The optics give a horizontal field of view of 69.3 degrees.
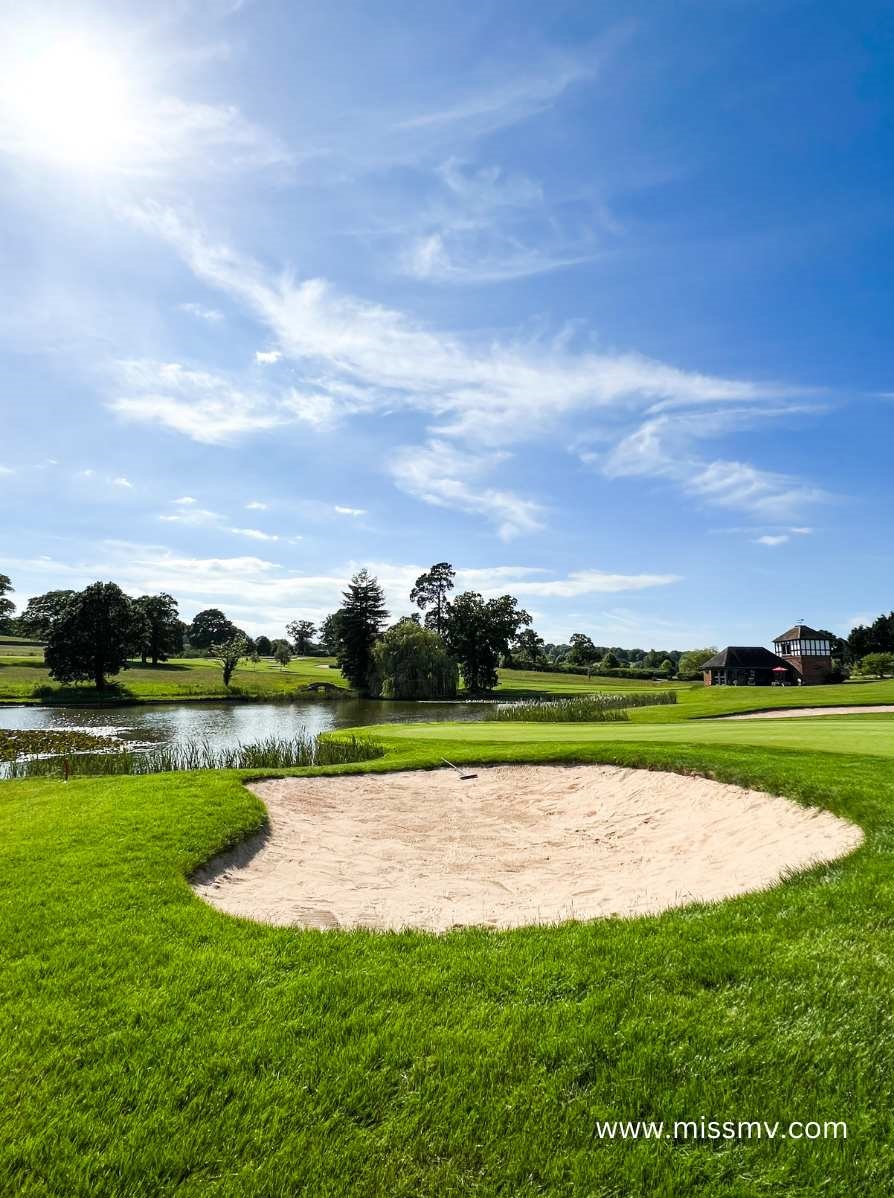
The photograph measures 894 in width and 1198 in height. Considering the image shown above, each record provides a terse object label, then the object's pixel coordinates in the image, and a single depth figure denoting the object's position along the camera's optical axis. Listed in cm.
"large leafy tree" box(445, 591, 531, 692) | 7581
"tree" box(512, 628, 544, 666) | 11130
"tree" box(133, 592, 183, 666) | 8931
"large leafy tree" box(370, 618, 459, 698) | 5925
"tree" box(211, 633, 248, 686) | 6525
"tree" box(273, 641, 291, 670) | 9400
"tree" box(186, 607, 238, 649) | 13900
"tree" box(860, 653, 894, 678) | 8181
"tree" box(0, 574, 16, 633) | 9375
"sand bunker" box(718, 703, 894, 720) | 2749
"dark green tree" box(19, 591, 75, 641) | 11012
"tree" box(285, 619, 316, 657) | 14938
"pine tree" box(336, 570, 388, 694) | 6825
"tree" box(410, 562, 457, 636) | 8650
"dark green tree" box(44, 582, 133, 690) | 5269
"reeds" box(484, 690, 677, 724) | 3034
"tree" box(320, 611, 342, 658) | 11686
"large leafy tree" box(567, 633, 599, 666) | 11756
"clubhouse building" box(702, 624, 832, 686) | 7362
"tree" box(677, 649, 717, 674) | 10506
